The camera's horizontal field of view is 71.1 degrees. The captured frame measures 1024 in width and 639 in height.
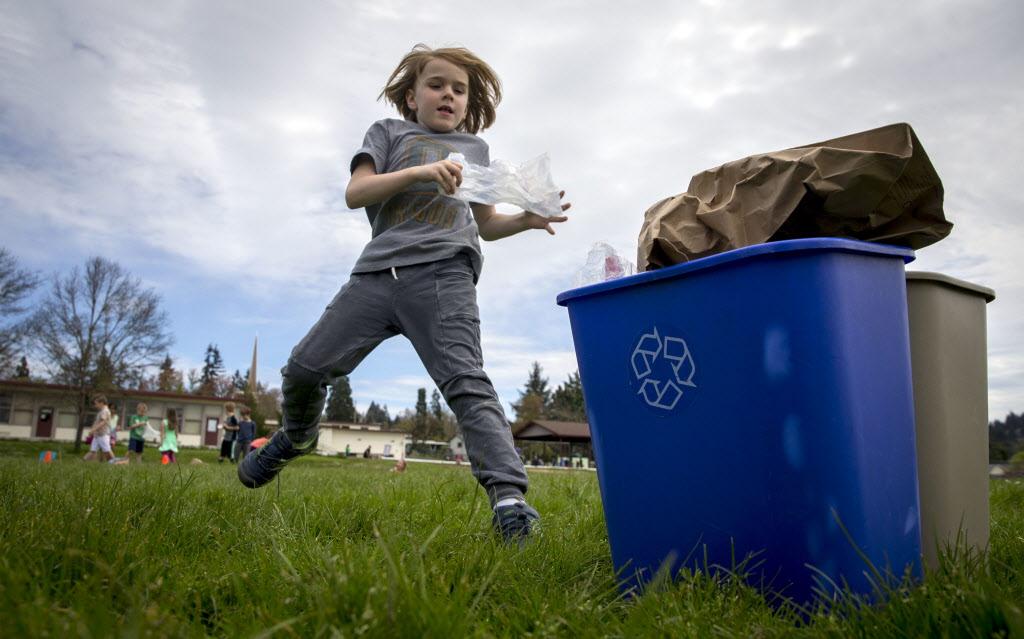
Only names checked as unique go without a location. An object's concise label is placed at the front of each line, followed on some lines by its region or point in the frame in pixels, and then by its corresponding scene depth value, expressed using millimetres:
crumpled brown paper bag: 1729
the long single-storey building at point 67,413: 49000
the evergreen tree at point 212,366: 98500
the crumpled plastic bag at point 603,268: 2189
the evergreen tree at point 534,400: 72250
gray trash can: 1835
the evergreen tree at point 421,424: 79750
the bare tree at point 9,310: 26219
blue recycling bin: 1548
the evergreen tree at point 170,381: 70119
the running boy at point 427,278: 2551
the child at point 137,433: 16031
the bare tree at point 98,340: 32375
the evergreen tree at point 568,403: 73938
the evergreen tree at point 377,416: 110062
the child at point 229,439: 17297
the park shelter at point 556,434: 54450
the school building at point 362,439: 66912
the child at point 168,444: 15268
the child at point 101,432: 14898
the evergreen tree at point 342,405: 95125
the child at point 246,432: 15456
